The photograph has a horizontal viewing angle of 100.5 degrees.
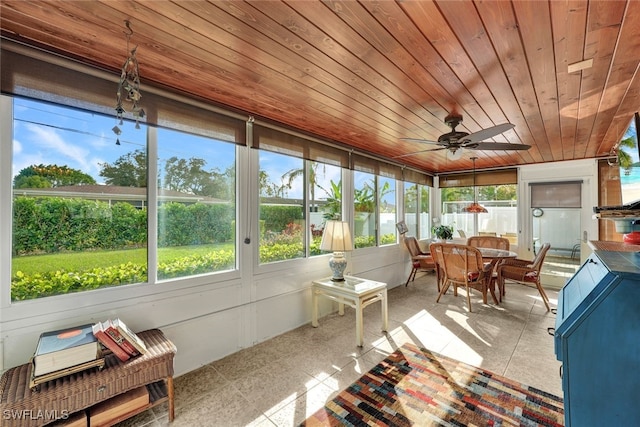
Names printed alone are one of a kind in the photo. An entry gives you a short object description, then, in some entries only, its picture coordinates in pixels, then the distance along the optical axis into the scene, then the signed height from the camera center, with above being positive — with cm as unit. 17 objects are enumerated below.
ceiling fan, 240 +66
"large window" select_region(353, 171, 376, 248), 409 +6
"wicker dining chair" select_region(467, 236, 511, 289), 455 -53
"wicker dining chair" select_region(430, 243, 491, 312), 364 -77
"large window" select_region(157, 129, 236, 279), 223 +9
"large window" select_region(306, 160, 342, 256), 344 +22
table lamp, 309 -35
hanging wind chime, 131 +61
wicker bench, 127 -92
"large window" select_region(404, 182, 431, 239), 542 +6
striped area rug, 172 -133
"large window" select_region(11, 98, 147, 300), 165 +8
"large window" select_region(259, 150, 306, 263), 290 +7
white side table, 270 -88
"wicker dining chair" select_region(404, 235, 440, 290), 476 -81
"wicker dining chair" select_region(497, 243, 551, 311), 365 -86
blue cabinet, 116 -63
